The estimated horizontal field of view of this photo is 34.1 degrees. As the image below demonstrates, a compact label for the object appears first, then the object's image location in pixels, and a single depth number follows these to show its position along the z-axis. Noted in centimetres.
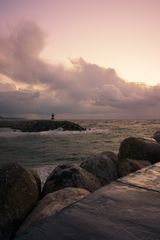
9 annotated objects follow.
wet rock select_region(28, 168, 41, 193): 527
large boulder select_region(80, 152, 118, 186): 688
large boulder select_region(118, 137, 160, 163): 787
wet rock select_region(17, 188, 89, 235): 376
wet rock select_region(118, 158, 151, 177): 655
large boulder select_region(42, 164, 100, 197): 525
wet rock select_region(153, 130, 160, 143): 1162
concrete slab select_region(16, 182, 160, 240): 176
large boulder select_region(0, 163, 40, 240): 434
